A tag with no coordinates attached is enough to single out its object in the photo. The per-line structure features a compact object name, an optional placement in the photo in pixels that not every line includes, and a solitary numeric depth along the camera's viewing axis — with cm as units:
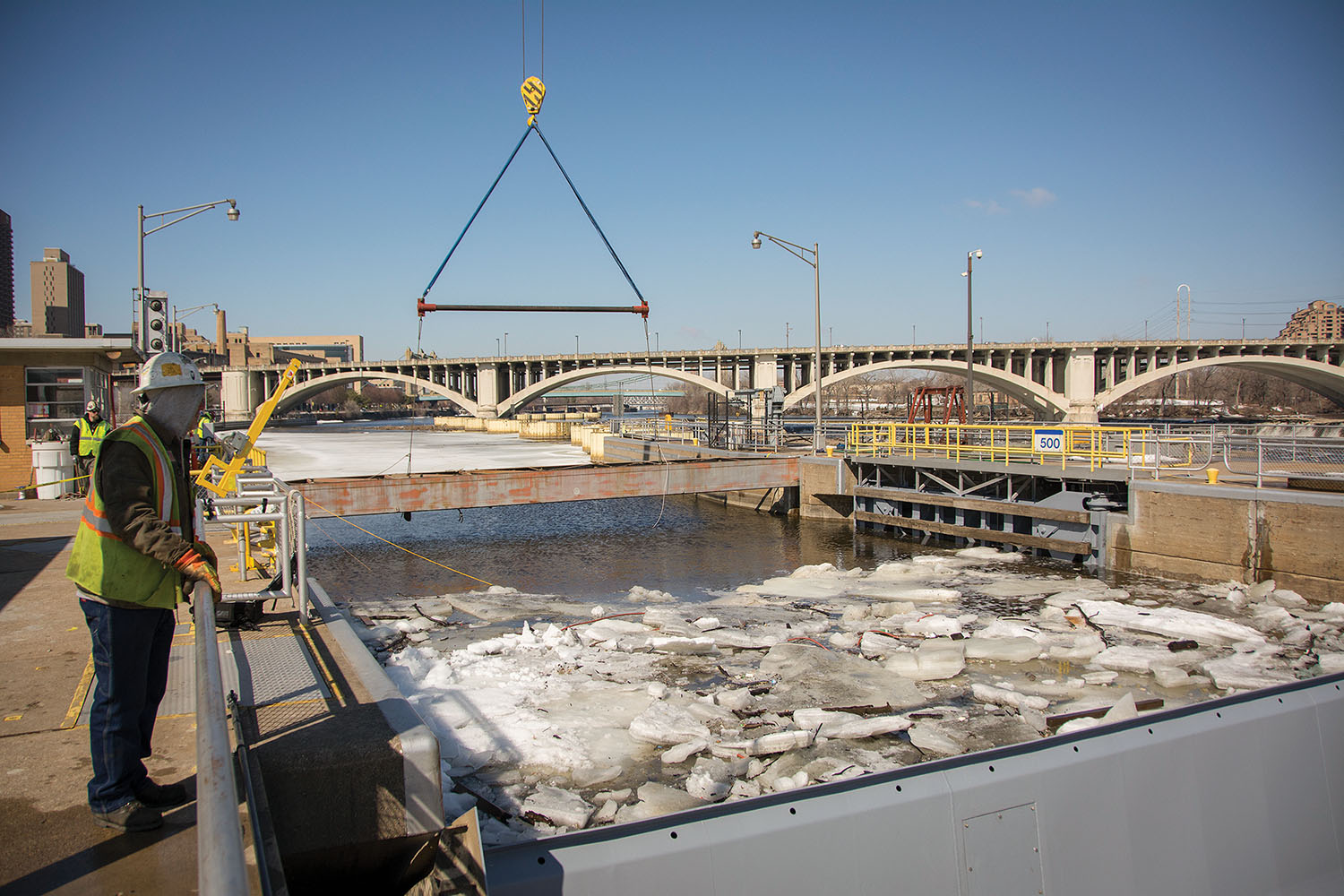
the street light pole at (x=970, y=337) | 3020
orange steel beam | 1861
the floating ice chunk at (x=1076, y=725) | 611
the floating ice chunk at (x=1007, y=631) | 919
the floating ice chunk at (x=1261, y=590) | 1208
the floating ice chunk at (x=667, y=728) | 592
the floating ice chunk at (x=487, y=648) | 784
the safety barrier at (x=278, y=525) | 625
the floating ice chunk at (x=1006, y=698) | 688
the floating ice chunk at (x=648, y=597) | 1240
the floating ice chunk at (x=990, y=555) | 1727
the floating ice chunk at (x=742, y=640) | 859
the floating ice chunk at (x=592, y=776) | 525
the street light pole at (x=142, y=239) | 1505
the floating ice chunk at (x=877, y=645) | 837
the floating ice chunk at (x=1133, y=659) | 814
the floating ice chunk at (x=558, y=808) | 471
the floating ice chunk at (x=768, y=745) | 574
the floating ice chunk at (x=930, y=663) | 768
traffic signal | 1427
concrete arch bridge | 7650
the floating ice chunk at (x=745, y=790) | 514
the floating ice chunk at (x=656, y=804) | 485
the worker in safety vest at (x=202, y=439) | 1138
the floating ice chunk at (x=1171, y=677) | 769
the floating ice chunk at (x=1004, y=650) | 831
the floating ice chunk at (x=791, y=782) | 514
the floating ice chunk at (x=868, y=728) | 607
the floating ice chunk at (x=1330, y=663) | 815
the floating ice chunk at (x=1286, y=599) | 1173
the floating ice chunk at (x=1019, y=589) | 1273
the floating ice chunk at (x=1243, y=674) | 768
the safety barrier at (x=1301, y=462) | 1507
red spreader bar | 1355
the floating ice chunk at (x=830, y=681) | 691
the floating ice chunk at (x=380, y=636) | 822
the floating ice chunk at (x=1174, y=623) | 944
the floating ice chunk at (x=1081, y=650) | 845
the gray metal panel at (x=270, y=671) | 431
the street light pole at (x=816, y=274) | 2786
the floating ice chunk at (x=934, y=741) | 584
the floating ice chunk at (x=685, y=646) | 833
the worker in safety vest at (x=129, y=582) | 325
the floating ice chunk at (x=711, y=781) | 511
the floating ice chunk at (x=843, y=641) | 871
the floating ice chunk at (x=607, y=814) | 477
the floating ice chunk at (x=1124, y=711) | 589
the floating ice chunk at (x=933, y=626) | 926
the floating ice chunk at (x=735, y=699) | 663
